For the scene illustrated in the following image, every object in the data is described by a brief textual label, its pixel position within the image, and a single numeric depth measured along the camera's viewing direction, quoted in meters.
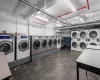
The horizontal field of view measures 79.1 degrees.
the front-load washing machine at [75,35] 5.42
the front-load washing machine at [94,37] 4.47
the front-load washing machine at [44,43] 3.76
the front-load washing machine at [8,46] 2.12
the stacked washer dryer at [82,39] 5.04
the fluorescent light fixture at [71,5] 1.92
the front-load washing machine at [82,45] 5.17
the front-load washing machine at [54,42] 4.92
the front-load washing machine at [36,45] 3.11
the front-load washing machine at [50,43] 4.32
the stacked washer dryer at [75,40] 5.44
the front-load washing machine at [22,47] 2.55
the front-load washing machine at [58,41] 5.51
